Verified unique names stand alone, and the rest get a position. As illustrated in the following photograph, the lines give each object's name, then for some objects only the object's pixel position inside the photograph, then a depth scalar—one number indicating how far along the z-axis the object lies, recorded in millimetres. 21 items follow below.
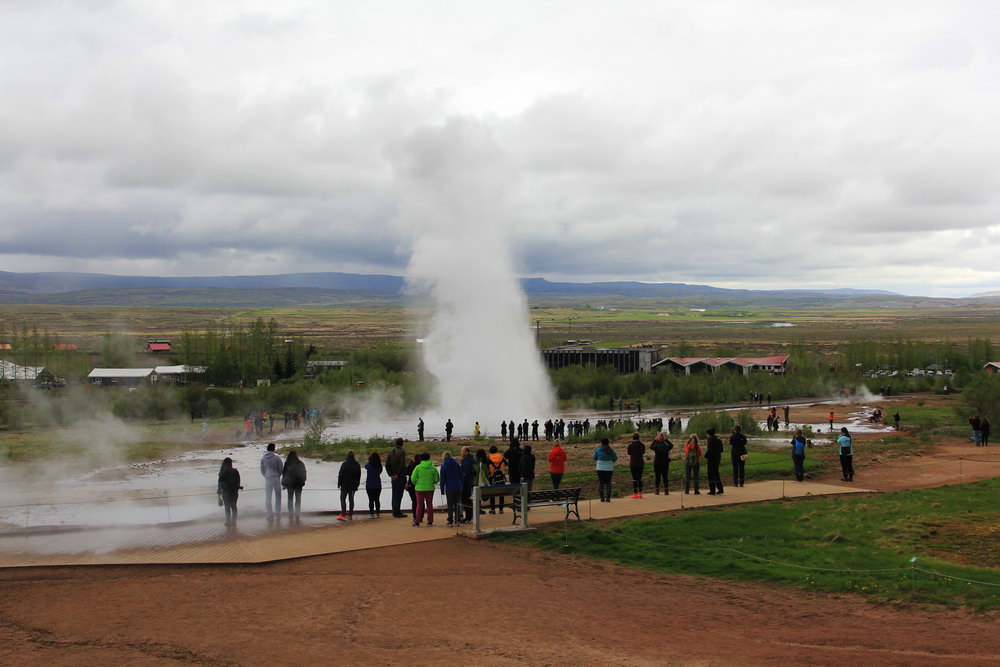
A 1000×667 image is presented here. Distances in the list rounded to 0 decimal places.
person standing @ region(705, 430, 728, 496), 16391
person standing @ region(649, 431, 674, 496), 16469
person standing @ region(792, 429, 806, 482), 18172
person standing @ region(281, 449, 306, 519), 14878
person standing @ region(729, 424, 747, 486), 17339
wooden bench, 14258
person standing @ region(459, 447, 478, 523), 14672
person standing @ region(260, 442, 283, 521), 14766
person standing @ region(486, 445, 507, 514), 15133
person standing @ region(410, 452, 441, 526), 14164
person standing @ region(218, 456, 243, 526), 14266
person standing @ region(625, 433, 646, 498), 16344
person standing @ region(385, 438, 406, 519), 14992
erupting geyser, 49812
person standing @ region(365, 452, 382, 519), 15016
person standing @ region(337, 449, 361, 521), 14805
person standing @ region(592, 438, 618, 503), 15922
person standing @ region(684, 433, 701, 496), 16500
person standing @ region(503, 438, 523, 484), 15812
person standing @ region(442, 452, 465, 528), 14086
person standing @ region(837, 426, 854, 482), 18750
